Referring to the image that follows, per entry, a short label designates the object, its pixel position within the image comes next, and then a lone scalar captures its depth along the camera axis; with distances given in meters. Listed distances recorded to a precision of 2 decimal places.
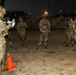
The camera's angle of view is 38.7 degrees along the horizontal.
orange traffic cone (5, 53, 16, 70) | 3.95
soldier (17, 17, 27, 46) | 6.70
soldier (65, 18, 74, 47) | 6.51
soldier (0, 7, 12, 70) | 2.89
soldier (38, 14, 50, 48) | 6.34
